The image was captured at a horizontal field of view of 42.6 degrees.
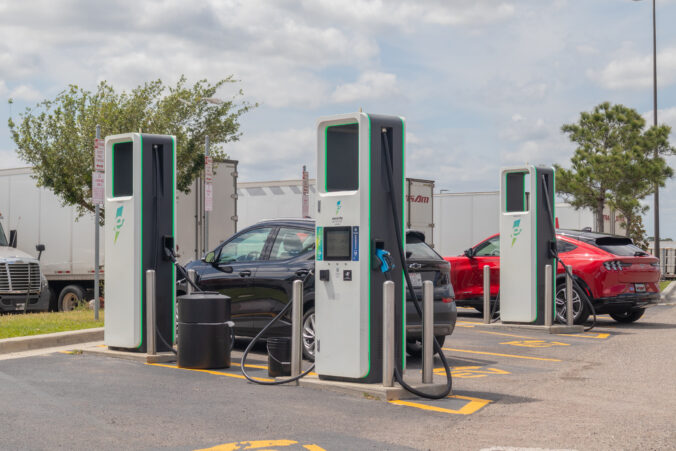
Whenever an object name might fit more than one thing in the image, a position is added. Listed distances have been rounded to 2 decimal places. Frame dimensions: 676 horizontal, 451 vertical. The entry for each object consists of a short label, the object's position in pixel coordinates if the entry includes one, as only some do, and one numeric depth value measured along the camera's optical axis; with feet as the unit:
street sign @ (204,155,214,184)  56.39
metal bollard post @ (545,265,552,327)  46.21
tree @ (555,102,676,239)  100.83
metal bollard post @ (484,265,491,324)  49.87
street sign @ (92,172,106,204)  42.93
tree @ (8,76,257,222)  73.97
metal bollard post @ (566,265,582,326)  46.88
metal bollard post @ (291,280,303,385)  27.32
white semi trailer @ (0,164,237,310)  66.44
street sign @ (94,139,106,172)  42.83
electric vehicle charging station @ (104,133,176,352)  33.55
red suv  48.80
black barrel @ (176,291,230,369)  30.99
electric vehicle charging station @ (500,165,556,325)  46.75
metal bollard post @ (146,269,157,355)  32.91
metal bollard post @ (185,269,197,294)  35.81
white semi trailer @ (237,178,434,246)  78.74
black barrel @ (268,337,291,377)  28.37
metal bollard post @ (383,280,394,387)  24.90
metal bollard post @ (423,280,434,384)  25.02
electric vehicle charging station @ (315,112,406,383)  25.61
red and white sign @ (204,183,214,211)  56.59
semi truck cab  61.41
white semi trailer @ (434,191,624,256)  92.22
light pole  108.27
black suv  32.96
